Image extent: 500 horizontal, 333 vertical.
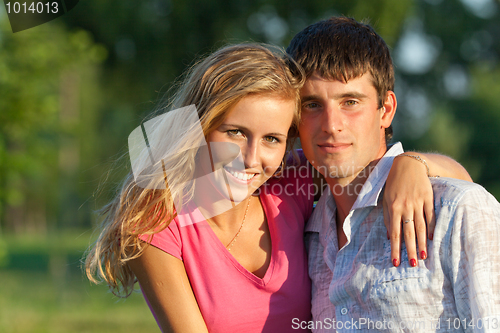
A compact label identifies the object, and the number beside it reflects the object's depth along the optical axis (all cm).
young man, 448
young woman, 460
